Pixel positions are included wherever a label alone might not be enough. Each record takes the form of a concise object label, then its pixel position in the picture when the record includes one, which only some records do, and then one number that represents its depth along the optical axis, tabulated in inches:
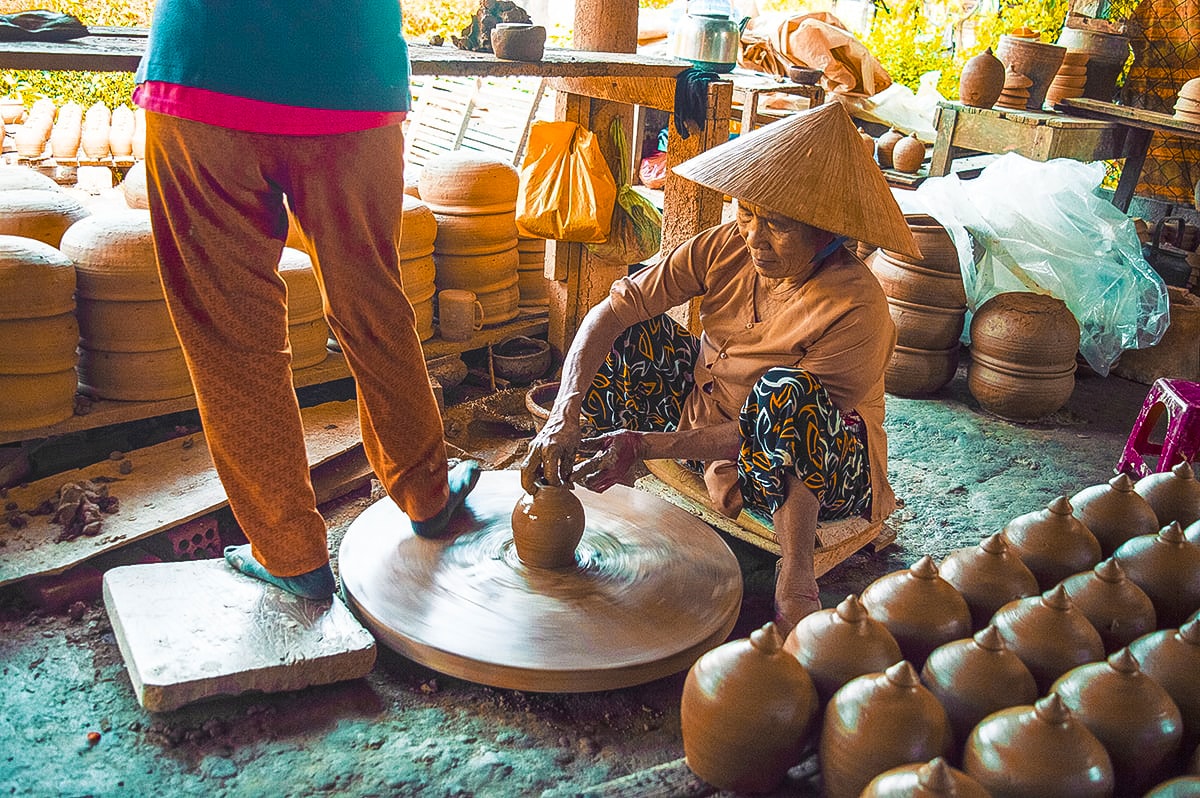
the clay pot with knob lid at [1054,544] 78.0
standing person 78.0
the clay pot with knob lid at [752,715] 59.1
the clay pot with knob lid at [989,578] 72.6
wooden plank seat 113.0
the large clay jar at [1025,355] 169.8
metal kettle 156.2
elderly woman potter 97.9
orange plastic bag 155.3
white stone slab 85.5
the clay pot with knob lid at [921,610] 68.0
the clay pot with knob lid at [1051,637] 64.7
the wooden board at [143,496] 100.2
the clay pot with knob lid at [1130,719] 57.0
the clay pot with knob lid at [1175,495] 87.6
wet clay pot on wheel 100.0
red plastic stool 126.6
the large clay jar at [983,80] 217.8
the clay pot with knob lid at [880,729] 55.9
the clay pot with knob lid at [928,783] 48.5
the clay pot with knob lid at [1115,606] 69.6
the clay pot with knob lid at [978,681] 60.5
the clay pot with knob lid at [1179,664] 61.2
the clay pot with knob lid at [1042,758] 52.4
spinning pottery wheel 91.4
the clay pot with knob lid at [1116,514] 83.3
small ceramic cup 158.9
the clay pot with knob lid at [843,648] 62.7
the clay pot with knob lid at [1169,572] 73.7
